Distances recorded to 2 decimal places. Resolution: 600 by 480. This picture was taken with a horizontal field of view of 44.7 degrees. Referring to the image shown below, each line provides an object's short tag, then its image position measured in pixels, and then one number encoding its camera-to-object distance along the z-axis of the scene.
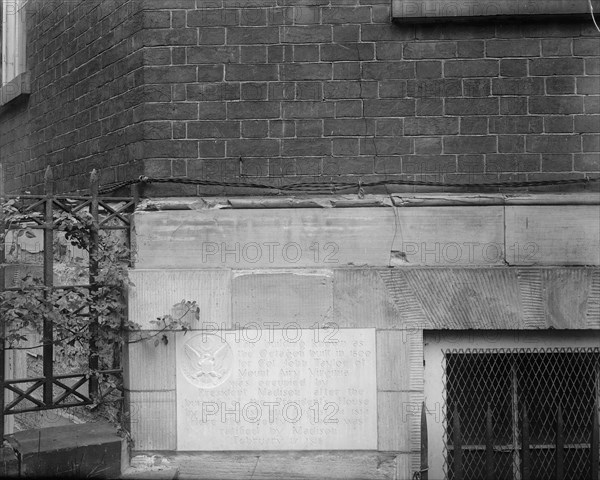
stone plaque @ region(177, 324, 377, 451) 4.99
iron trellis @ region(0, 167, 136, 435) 4.75
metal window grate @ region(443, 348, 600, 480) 5.16
